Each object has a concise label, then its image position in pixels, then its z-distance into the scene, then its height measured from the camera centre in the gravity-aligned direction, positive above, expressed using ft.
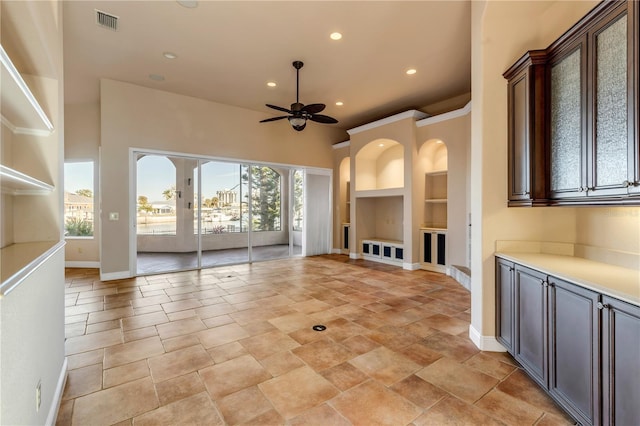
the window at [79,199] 22.66 +1.18
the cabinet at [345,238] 28.07 -2.44
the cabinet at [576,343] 4.87 -2.73
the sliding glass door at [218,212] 20.35 +0.11
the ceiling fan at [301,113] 15.16 +5.41
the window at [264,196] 23.80 +1.47
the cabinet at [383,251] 22.37 -3.10
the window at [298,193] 26.55 +1.85
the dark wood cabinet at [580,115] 5.70 +2.34
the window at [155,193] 19.53 +1.42
